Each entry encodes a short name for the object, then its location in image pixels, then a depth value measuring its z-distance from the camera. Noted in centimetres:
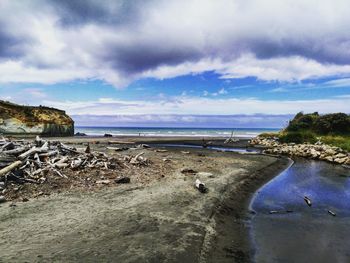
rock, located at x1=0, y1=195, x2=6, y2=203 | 1191
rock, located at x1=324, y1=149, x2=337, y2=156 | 3534
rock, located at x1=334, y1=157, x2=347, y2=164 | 3190
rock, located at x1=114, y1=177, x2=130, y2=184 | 1616
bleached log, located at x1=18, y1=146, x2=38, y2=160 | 1662
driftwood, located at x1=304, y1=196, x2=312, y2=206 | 1540
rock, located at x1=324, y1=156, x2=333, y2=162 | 3339
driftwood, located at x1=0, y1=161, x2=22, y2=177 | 1401
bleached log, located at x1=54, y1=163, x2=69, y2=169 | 1712
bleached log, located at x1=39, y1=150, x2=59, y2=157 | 1817
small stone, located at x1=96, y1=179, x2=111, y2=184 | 1567
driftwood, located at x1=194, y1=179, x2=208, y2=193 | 1568
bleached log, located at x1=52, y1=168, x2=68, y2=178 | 1584
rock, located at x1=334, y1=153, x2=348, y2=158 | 3333
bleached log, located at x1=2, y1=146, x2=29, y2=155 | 1723
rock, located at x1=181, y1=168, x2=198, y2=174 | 2081
